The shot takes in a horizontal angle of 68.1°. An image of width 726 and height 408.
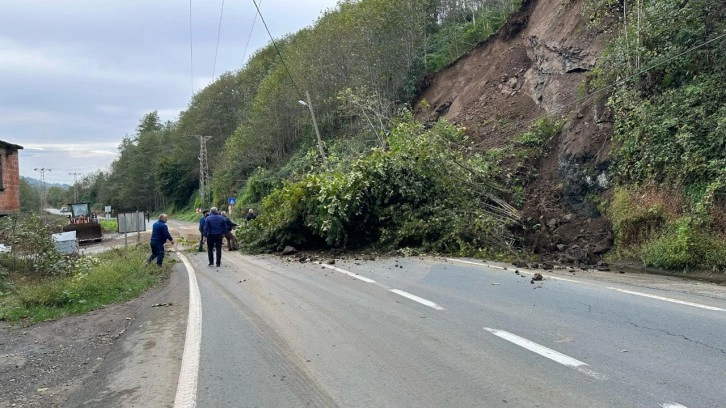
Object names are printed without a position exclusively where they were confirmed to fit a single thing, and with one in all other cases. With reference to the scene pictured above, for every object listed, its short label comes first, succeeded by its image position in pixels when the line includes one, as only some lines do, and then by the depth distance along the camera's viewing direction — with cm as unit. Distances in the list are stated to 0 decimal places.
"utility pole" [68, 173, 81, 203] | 15152
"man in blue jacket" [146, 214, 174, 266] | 1441
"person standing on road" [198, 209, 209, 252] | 1913
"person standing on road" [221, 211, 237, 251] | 1964
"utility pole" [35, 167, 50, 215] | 12533
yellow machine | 3437
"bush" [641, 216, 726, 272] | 980
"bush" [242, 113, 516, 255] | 1476
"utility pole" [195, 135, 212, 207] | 6213
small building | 2697
